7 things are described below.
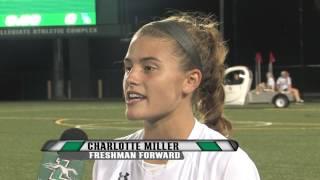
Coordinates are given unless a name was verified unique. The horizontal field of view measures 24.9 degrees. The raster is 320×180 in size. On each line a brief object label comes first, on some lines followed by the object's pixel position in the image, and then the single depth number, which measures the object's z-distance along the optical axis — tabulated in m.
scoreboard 33.69
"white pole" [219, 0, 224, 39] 37.37
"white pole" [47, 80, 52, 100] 42.09
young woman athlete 1.68
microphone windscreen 1.84
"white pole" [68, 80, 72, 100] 41.10
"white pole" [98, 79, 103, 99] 41.34
